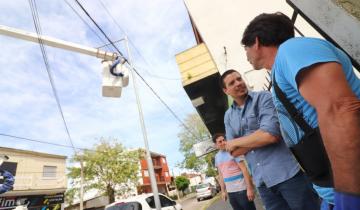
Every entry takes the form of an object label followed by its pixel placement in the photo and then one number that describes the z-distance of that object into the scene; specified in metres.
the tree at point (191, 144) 36.00
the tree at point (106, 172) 32.47
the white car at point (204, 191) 28.44
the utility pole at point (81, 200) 26.25
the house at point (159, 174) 51.37
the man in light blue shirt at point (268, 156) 1.97
